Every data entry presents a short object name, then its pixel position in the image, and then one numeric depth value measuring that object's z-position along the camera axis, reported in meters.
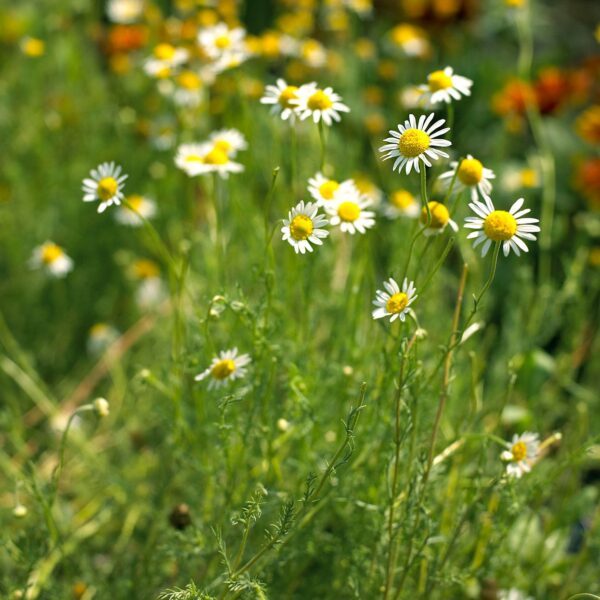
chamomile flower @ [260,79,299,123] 0.61
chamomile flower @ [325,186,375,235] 0.59
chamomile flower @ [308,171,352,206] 0.61
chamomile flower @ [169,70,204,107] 0.86
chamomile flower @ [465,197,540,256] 0.54
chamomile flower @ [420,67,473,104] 0.60
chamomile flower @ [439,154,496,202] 0.57
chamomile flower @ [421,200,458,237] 0.57
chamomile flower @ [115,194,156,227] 0.81
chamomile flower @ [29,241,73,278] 0.75
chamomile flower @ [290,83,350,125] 0.60
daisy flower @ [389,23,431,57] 1.10
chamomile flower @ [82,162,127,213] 0.60
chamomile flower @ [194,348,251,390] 0.58
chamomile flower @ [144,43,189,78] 0.76
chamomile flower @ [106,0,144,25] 1.17
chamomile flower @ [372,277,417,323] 0.54
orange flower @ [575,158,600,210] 0.92
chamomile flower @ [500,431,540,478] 0.59
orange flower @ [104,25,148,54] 1.18
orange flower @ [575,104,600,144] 0.95
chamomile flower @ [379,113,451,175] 0.54
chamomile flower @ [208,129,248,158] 0.68
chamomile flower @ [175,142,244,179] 0.66
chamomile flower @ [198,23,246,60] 0.72
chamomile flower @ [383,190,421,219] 0.73
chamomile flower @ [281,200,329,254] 0.56
